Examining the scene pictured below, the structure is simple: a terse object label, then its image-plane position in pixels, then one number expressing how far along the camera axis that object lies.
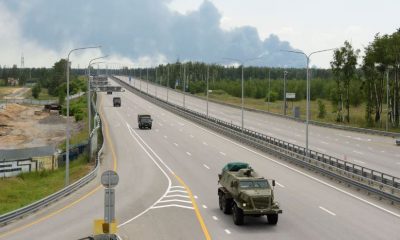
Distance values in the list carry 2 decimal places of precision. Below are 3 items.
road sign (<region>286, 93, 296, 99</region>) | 119.88
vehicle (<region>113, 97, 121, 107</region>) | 125.62
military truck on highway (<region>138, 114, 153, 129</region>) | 81.75
